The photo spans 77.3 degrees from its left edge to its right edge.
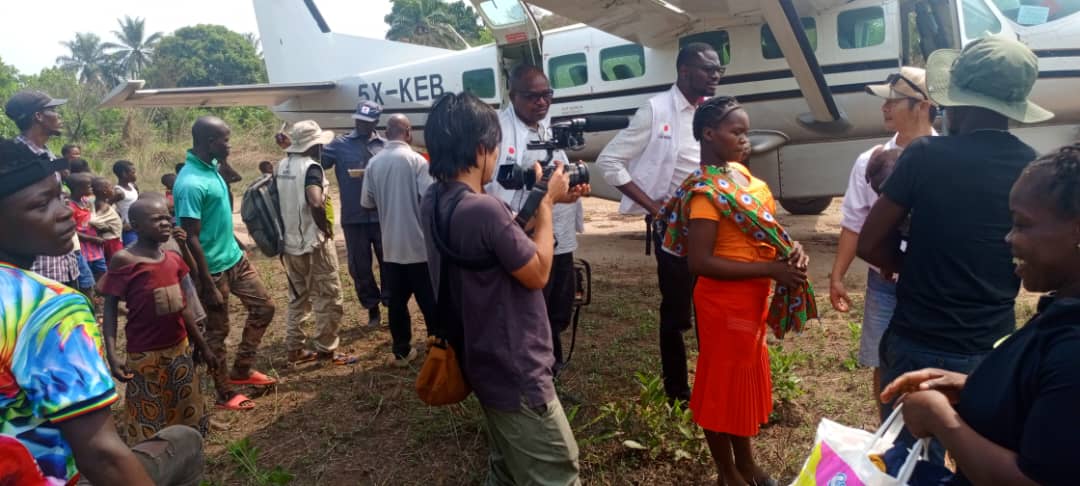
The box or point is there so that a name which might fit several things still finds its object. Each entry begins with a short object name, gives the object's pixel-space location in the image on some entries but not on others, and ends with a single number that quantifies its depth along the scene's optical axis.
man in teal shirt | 3.83
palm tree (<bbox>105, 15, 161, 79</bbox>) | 56.19
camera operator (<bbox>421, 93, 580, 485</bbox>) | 2.12
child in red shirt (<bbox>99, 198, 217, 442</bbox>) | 3.16
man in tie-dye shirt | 1.43
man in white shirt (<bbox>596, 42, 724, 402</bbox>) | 3.62
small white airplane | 6.31
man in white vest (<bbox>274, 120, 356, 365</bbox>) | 4.75
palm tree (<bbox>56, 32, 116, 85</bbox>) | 56.41
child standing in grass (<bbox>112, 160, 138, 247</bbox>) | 7.03
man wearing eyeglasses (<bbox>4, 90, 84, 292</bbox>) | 4.25
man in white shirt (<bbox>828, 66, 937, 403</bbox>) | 2.95
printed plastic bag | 1.31
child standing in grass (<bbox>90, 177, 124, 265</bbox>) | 5.84
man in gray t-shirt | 4.54
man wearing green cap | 1.94
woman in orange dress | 2.60
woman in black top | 1.10
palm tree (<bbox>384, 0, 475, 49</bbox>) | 40.25
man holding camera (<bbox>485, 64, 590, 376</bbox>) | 3.70
